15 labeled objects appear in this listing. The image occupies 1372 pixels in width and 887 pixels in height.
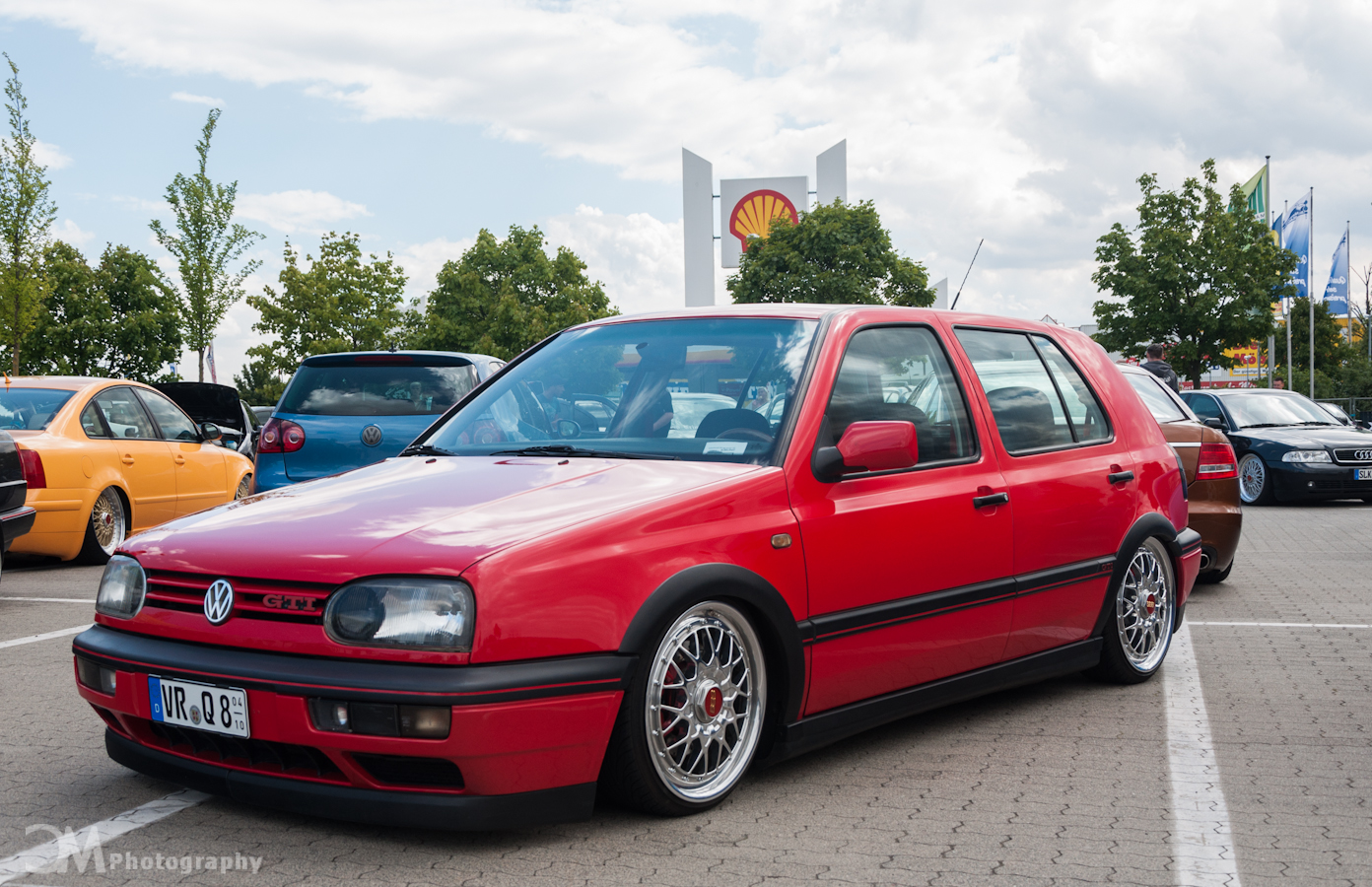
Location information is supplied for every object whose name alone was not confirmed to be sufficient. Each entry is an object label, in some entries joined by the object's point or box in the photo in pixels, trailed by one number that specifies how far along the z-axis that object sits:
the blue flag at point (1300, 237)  38.41
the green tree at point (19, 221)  22.39
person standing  13.87
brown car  8.16
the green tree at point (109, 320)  39.88
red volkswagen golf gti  3.21
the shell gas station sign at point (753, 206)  65.25
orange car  9.66
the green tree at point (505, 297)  65.50
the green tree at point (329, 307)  50.44
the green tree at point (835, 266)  54.75
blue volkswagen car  9.41
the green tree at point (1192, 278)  36.06
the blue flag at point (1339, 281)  43.00
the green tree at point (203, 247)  27.75
